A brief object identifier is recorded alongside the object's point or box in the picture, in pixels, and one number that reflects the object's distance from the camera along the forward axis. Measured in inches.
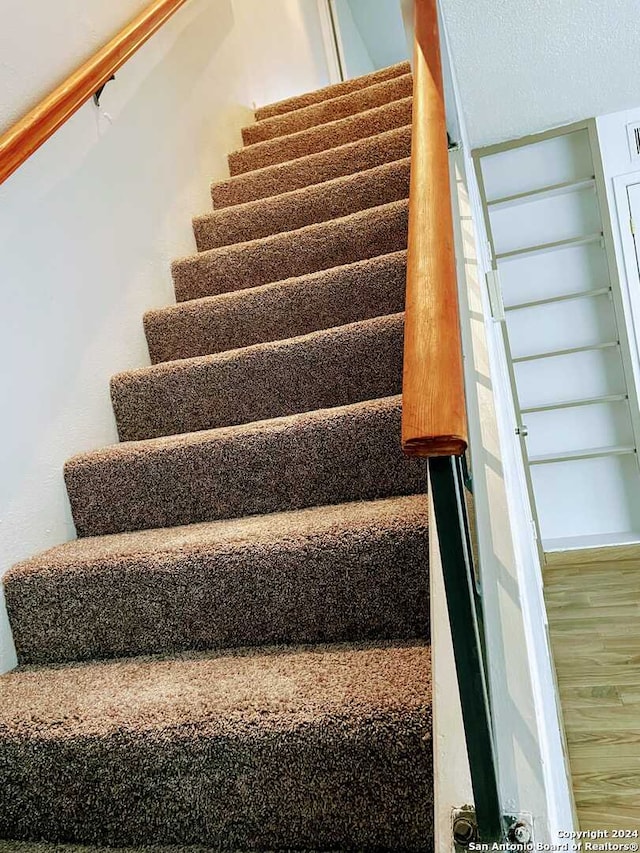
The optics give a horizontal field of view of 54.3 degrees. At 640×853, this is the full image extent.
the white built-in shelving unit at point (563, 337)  142.0
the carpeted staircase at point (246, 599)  37.5
